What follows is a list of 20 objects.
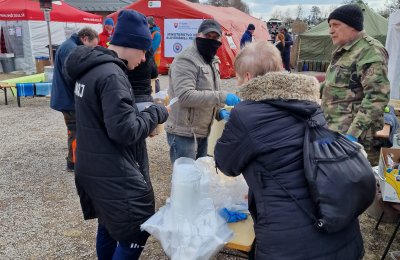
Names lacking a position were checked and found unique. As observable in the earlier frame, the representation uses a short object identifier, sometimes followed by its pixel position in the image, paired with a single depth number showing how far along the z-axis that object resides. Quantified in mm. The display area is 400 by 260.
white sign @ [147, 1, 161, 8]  12789
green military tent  14072
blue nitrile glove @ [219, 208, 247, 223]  1817
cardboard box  2301
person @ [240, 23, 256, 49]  12016
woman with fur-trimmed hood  1379
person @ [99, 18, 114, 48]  7477
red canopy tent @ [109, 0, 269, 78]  12707
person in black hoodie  1615
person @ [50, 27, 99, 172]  4117
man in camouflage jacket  2457
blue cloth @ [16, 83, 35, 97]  7993
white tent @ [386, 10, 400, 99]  6656
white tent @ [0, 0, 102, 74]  13422
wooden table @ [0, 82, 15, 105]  8078
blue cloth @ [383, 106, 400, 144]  3631
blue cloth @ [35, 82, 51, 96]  8109
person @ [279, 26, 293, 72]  13905
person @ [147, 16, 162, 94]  7654
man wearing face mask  2533
